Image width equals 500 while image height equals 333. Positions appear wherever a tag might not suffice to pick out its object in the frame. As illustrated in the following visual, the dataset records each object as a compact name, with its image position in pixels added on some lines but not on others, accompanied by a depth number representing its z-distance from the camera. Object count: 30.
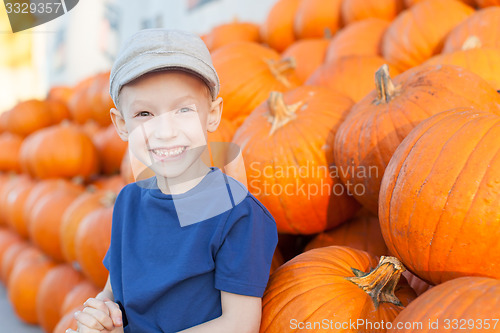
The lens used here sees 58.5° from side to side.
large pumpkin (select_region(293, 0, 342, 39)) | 3.14
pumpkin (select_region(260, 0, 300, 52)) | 3.34
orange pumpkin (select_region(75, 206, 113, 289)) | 2.04
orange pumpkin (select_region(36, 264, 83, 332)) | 2.52
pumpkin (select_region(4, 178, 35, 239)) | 3.32
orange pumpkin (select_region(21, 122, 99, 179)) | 3.06
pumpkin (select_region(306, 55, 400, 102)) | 1.83
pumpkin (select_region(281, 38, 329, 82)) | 2.60
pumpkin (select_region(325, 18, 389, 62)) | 2.48
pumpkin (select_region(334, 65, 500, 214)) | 1.18
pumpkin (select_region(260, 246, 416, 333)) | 0.92
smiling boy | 0.89
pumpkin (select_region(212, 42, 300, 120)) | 1.97
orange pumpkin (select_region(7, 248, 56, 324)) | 2.81
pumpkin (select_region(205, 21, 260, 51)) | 3.30
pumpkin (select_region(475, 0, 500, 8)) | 2.24
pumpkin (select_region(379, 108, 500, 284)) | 0.83
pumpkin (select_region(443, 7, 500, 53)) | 1.89
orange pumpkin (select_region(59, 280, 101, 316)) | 2.20
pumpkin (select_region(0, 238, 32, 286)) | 3.28
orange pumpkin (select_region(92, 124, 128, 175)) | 3.12
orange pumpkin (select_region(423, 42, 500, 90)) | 1.48
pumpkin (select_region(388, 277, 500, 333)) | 0.69
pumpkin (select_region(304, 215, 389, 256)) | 1.34
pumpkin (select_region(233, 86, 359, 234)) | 1.38
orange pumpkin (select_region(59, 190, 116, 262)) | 2.37
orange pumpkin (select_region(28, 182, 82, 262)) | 2.75
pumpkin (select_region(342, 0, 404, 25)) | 2.85
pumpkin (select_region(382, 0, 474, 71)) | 2.21
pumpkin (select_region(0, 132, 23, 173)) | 3.89
